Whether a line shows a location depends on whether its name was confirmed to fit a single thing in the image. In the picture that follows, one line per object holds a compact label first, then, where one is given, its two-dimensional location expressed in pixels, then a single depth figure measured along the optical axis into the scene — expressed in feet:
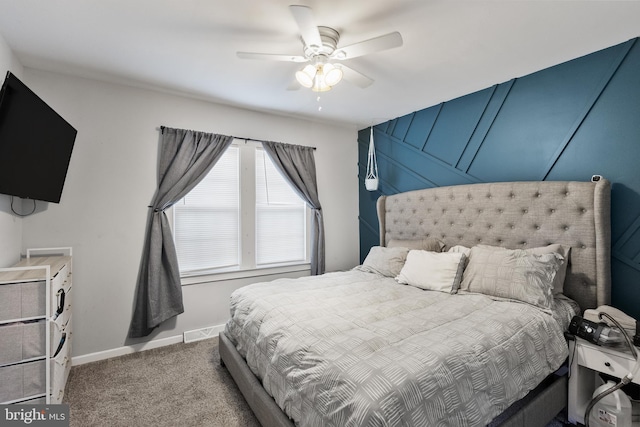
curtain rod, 11.08
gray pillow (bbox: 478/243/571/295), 7.07
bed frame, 5.64
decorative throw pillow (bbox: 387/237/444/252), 9.90
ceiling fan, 5.55
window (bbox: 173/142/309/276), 10.49
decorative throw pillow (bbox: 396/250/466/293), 7.92
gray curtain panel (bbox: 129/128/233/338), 9.25
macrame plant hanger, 13.00
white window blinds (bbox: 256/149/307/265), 11.86
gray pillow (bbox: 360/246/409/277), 9.68
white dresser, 4.89
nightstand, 5.68
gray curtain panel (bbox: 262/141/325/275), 11.84
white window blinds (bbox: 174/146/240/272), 10.35
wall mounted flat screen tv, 5.70
